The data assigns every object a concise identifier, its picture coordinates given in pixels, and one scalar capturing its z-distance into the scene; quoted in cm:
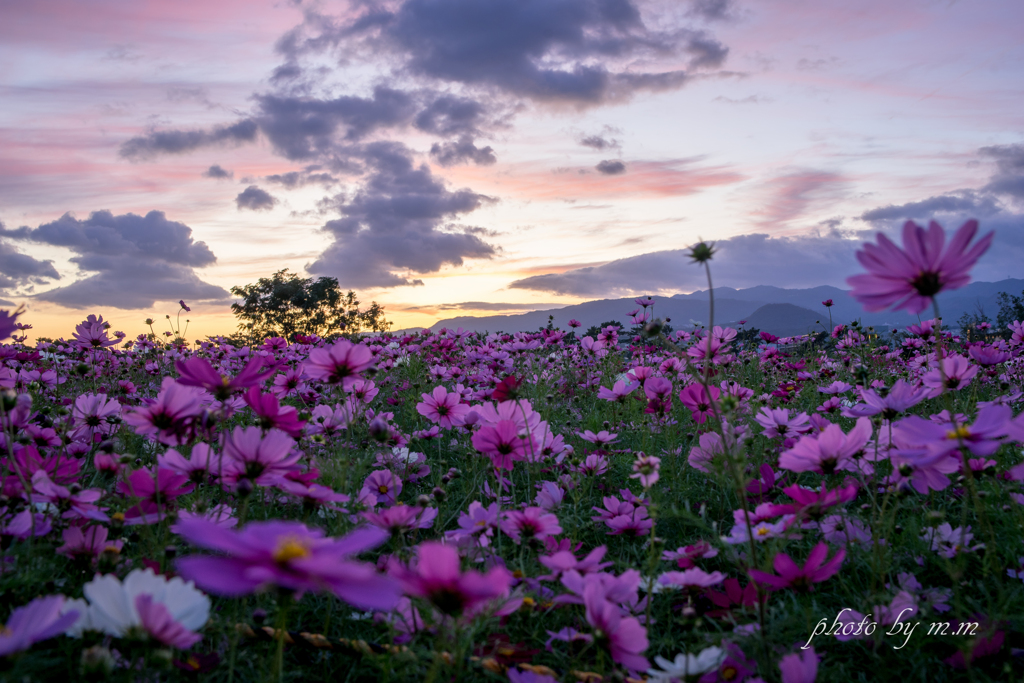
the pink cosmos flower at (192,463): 100
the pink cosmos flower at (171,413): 100
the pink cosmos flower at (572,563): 89
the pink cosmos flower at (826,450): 105
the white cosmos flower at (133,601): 65
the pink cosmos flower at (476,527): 123
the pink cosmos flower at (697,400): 157
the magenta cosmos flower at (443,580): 52
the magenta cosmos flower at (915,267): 76
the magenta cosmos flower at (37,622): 60
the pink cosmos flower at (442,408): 185
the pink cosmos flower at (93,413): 177
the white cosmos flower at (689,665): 80
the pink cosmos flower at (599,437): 183
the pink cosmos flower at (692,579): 97
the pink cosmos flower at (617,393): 211
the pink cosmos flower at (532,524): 108
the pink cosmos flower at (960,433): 81
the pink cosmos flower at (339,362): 111
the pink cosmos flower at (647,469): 101
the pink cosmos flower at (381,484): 152
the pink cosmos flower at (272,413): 102
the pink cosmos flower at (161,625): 64
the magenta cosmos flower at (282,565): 42
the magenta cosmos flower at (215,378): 91
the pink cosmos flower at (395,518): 101
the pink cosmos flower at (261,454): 92
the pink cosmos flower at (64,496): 100
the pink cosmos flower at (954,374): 143
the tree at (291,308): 2166
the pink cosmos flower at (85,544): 104
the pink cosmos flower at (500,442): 137
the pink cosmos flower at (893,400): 118
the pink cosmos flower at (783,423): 153
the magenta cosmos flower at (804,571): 85
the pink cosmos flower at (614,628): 77
